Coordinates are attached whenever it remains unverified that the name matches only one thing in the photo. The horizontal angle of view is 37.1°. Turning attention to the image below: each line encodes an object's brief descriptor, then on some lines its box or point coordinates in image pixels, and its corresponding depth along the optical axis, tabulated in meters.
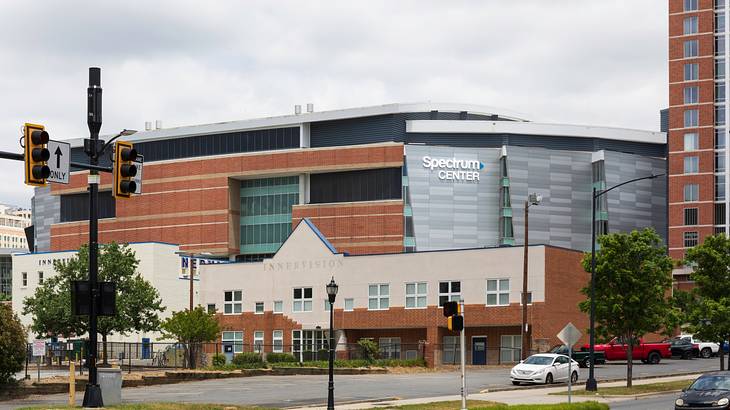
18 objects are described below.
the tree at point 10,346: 42.75
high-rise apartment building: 124.56
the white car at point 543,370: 48.78
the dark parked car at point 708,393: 29.77
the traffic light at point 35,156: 22.27
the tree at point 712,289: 48.09
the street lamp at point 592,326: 43.91
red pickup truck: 67.00
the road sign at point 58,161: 24.08
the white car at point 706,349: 72.81
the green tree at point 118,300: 72.38
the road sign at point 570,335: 36.38
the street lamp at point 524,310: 63.64
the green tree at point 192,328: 66.86
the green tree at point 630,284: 45.97
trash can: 28.78
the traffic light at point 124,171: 24.47
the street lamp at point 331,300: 33.59
